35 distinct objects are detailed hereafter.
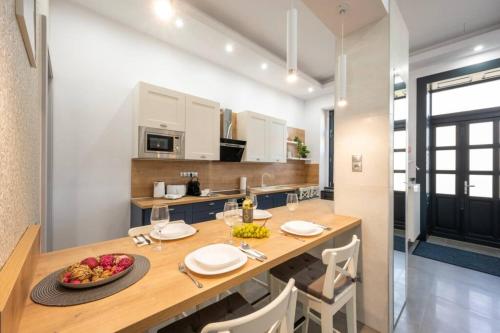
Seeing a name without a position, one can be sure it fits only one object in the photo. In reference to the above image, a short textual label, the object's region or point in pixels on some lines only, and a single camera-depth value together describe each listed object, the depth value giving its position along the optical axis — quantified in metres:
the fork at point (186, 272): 0.84
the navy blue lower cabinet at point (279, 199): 4.14
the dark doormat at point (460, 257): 2.84
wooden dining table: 0.64
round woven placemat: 0.72
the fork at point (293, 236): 1.34
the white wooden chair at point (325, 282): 1.23
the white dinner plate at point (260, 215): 1.76
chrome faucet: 4.66
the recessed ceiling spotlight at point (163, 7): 1.16
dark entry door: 3.52
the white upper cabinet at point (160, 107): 2.68
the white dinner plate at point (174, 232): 1.27
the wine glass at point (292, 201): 1.84
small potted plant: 5.29
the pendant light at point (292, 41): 1.26
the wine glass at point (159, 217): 1.15
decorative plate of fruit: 0.79
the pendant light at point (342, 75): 1.73
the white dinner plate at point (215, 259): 0.92
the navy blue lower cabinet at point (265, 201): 3.93
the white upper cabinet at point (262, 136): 3.92
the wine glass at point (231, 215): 1.34
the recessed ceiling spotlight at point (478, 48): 3.20
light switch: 1.88
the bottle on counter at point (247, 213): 1.52
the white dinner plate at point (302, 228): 1.42
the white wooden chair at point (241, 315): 0.68
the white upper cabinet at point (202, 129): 3.10
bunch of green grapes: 1.35
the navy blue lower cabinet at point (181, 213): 2.70
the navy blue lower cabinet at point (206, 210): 2.94
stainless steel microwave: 2.70
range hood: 3.63
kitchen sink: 4.29
